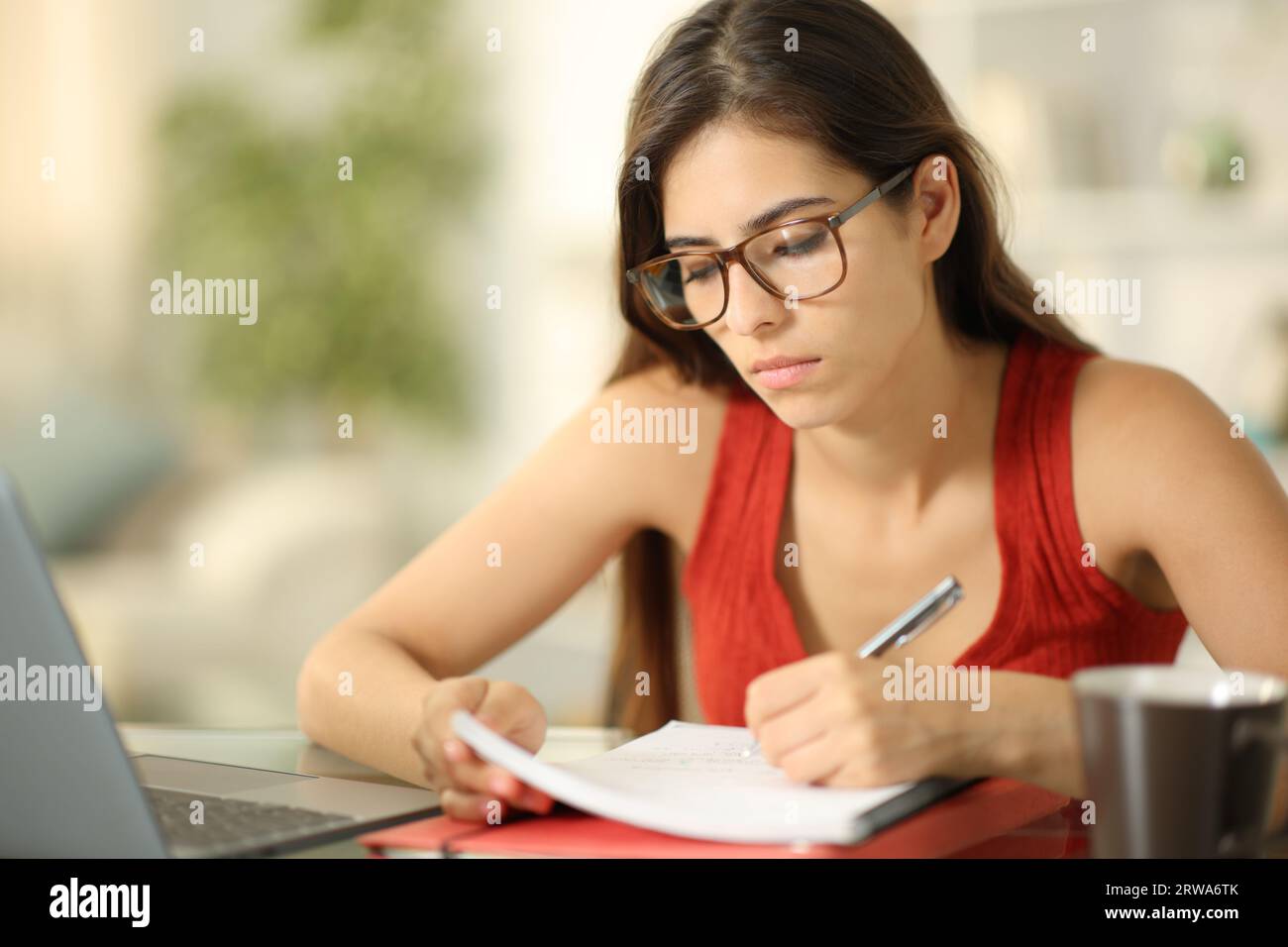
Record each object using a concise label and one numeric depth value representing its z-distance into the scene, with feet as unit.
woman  3.55
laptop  2.01
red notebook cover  2.26
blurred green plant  11.91
